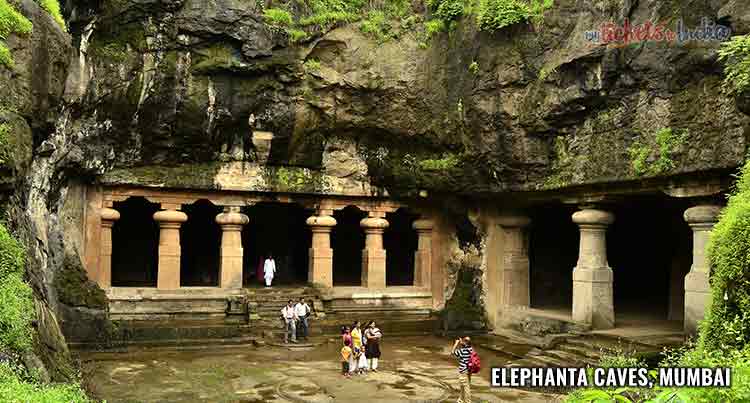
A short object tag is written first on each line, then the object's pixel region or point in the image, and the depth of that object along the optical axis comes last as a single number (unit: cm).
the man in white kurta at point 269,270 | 1930
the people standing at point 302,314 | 1661
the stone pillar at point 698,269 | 1330
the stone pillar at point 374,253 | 1967
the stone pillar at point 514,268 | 1895
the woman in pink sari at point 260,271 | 2133
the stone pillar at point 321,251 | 1908
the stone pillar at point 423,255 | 2020
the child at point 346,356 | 1300
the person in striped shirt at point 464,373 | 1070
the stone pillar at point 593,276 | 1588
